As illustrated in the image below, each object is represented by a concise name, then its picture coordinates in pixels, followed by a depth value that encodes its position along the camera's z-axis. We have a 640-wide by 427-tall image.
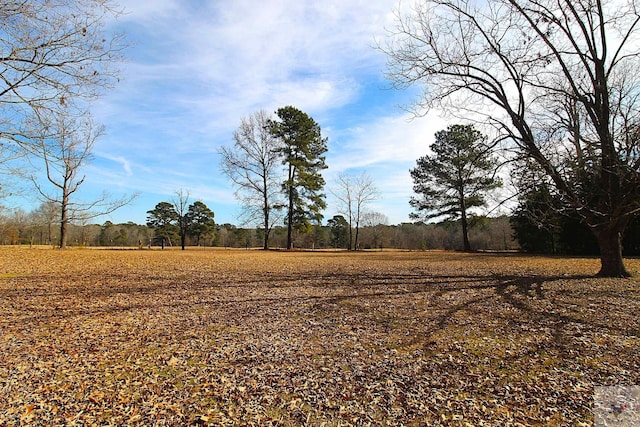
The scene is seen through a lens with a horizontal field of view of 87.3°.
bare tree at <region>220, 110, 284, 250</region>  27.81
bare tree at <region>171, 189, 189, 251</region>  39.14
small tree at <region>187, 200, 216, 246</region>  47.00
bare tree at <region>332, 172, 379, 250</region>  34.28
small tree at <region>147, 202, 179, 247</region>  45.50
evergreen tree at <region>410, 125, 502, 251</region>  26.44
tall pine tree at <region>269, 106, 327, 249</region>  27.92
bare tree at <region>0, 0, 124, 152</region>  4.43
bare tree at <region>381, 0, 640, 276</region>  8.38
